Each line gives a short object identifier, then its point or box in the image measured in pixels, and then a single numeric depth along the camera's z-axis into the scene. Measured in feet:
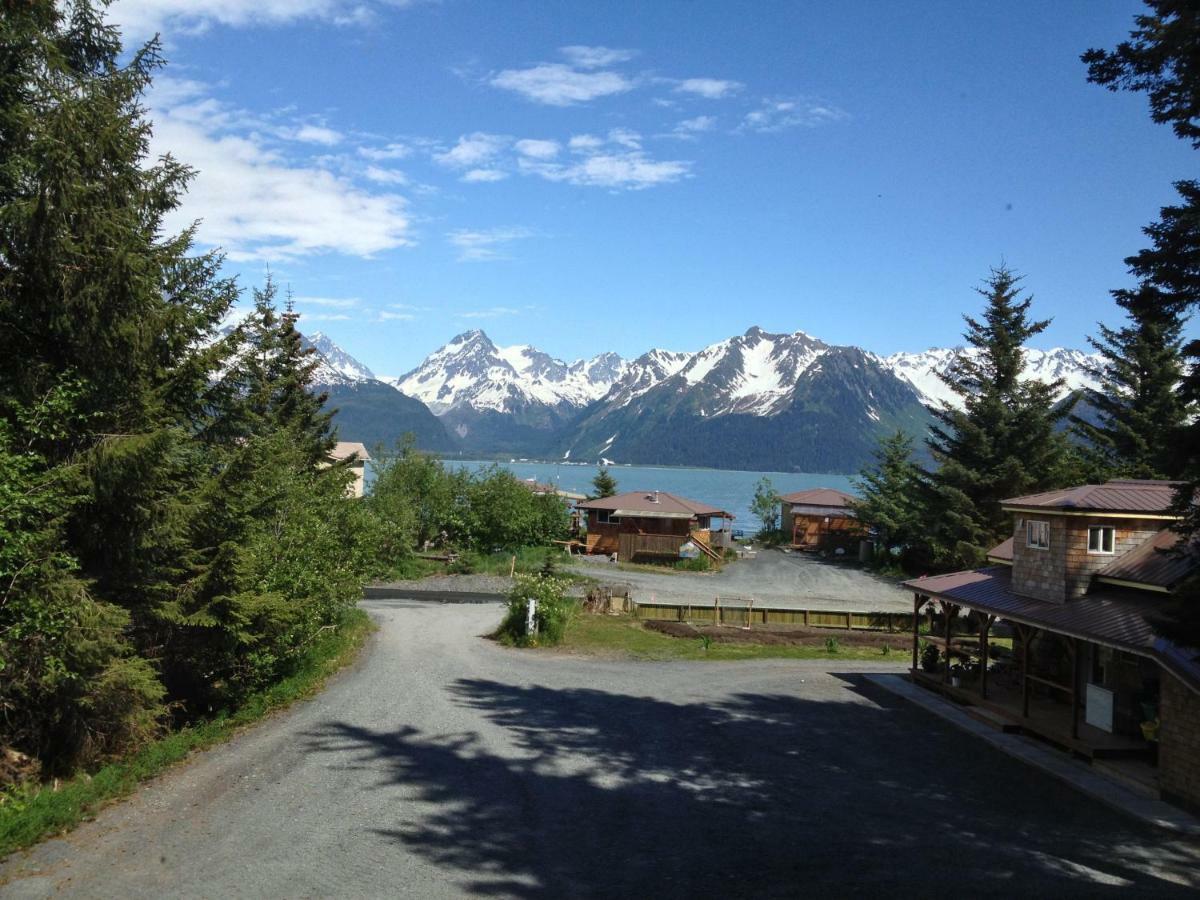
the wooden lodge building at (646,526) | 169.17
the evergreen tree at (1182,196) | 34.86
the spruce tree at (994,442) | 129.18
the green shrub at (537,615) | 88.63
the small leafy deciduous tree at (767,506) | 237.66
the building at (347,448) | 277.09
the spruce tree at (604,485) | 206.18
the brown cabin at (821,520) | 199.04
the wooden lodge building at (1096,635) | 43.45
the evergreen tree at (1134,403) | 133.90
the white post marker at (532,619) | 88.42
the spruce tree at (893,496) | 146.30
